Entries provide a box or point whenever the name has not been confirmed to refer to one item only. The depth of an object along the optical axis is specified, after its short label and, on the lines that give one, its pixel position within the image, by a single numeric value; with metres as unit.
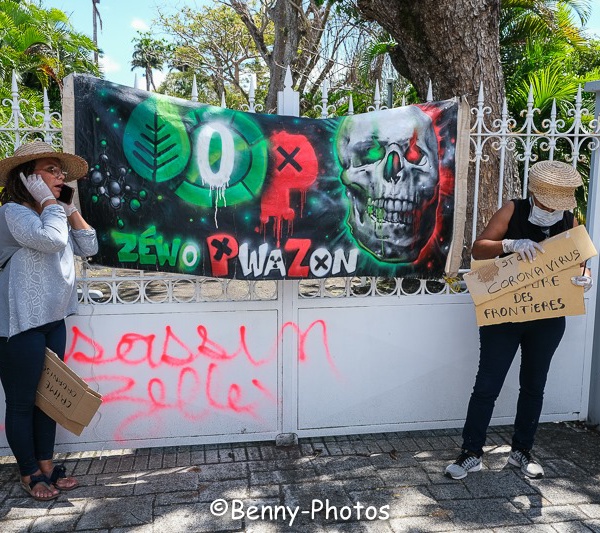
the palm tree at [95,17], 40.78
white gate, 3.72
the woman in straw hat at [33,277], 2.98
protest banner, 3.44
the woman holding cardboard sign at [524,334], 3.28
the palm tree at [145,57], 43.81
